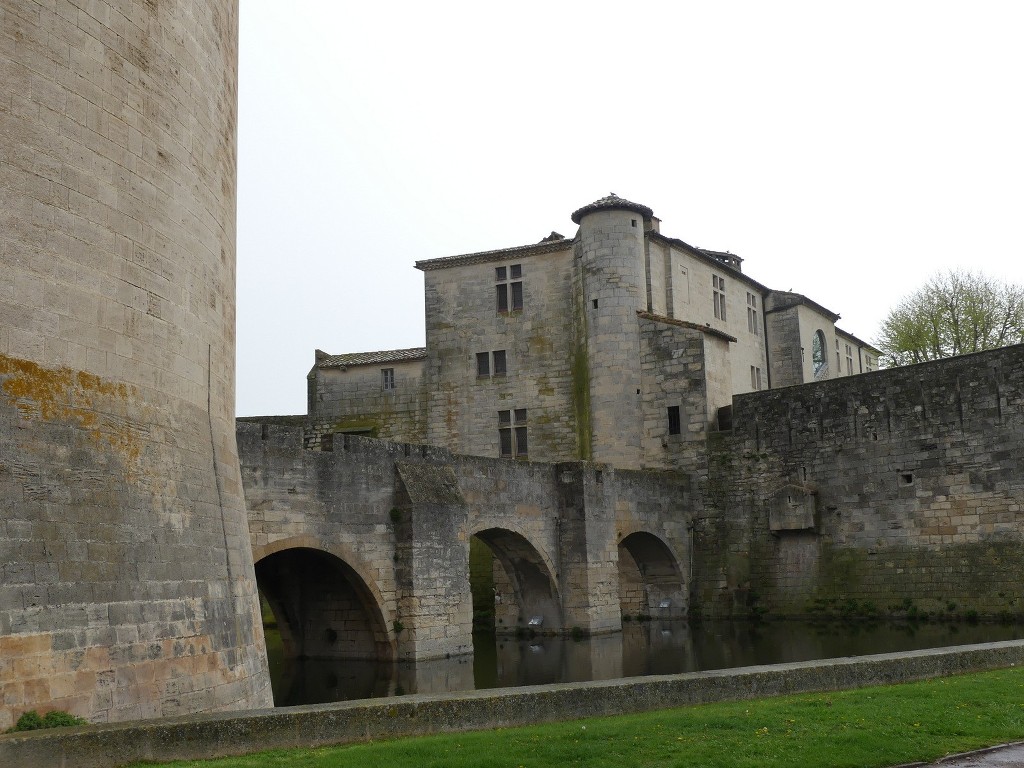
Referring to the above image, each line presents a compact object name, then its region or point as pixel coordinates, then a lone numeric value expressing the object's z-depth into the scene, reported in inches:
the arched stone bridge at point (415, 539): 743.1
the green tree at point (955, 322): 1530.5
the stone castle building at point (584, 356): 1250.6
